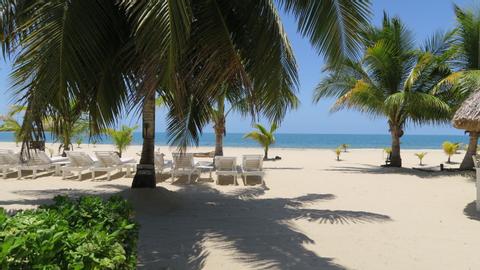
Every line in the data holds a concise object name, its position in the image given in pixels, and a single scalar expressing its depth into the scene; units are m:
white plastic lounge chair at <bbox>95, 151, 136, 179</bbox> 11.45
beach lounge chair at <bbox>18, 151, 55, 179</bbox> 11.63
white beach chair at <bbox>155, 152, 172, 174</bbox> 11.76
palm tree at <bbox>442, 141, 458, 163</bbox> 19.80
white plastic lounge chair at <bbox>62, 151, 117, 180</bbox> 11.37
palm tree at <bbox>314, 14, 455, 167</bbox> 14.43
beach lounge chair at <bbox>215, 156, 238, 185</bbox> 11.14
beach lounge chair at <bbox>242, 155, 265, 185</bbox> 11.19
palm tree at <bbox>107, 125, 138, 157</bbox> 17.68
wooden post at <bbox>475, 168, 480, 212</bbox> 7.16
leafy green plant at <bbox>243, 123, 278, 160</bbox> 20.94
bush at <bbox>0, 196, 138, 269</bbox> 1.77
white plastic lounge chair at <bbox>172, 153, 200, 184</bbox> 10.94
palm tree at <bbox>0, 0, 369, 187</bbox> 4.18
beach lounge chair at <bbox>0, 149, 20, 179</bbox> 11.67
